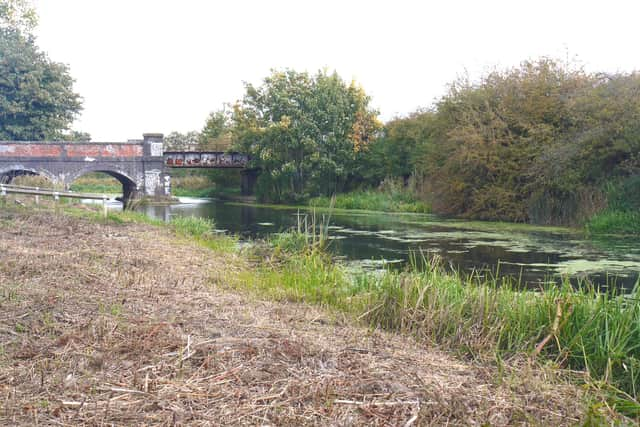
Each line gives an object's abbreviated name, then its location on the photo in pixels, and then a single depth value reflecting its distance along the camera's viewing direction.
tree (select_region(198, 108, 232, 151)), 47.20
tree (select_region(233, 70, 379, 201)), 32.31
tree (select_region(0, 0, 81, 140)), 36.53
